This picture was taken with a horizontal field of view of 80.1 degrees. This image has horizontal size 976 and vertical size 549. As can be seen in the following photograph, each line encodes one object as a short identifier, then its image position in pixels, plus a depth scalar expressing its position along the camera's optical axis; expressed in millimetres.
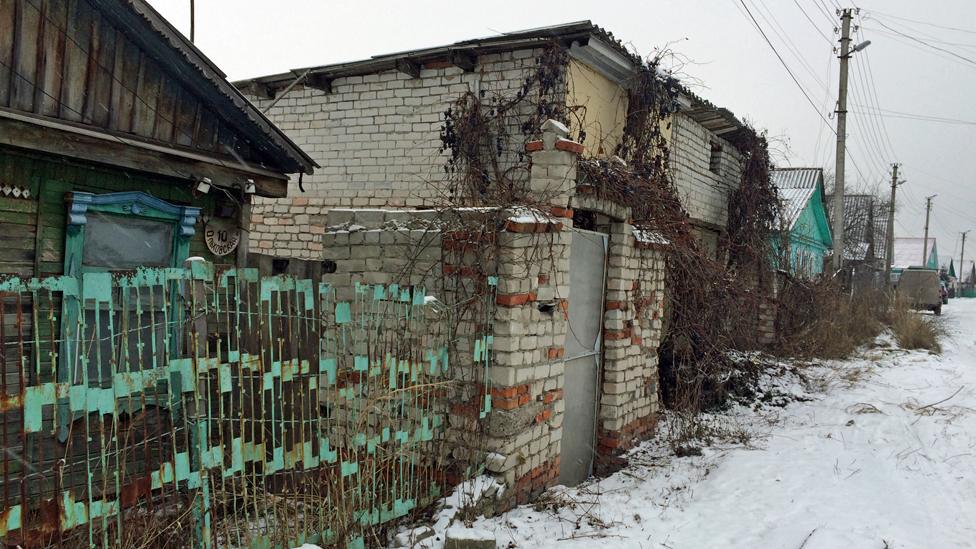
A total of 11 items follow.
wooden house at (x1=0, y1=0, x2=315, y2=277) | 4301
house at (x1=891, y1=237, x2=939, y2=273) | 53750
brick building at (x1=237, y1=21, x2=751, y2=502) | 4309
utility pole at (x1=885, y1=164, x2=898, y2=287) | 27797
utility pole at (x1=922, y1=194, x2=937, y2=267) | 45938
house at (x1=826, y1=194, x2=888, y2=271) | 29908
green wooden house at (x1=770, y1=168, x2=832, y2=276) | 13703
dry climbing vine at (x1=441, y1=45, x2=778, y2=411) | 6766
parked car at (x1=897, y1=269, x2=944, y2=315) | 24469
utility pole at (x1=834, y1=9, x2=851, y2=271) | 14570
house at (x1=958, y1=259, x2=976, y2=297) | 63456
